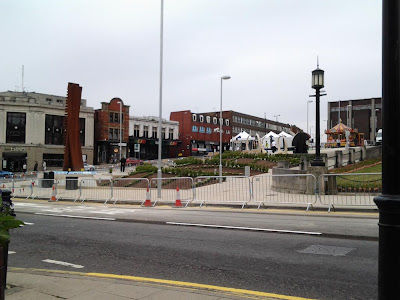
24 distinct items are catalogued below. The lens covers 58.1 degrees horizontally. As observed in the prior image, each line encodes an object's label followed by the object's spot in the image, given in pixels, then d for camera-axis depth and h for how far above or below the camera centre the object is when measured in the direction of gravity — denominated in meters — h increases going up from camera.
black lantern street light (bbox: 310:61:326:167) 16.97 +3.68
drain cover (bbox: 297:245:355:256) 7.14 -1.79
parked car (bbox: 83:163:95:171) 48.64 -1.08
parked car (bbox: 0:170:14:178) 48.19 -2.02
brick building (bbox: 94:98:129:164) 74.12 +6.06
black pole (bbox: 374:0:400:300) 2.69 +0.00
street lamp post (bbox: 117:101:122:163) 70.12 +7.69
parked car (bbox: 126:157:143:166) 63.31 -0.23
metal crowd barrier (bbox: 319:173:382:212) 13.62 -1.08
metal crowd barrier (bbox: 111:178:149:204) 19.33 -1.85
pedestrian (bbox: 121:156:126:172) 42.57 -0.47
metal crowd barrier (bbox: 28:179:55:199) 23.62 -1.91
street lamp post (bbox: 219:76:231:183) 26.52 +6.92
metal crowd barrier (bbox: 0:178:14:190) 28.83 -2.03
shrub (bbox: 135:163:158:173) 32.66 -0.75
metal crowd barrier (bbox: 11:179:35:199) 24.45 -2.30
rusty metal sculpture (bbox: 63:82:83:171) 28.48 +2.06
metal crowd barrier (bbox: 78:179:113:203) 20.67 -1.89
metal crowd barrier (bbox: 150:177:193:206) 17.97 -1.72
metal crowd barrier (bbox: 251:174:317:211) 14.87 -1.32
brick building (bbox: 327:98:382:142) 90.56 +12.59
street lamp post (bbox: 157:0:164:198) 21.84 +7.25
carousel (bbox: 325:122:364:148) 52.45 +4.19
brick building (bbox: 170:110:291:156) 93.88 +9.33
